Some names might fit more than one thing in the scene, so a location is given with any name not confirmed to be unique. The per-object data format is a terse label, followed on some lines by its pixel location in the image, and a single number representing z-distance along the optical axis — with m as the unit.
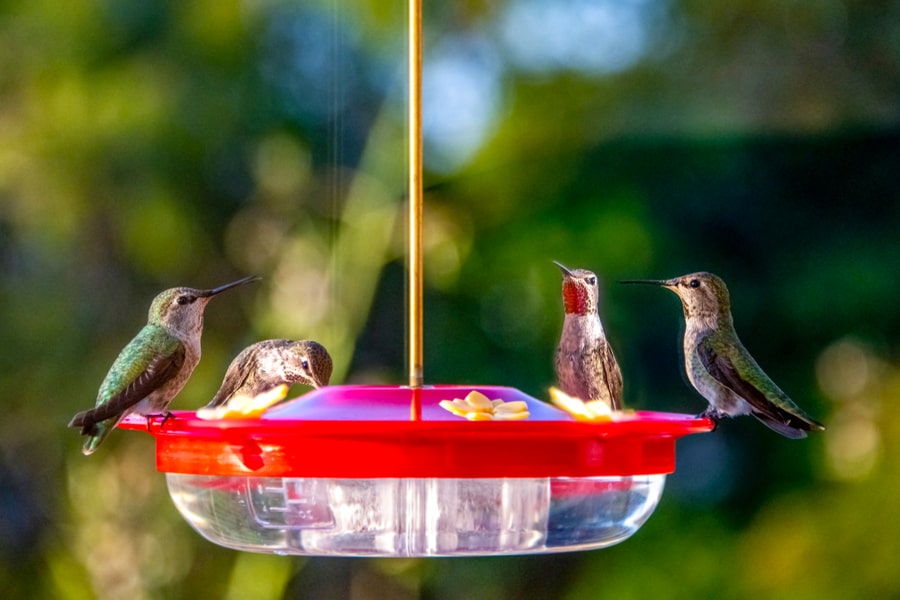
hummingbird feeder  2.99
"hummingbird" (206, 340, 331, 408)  3.89
